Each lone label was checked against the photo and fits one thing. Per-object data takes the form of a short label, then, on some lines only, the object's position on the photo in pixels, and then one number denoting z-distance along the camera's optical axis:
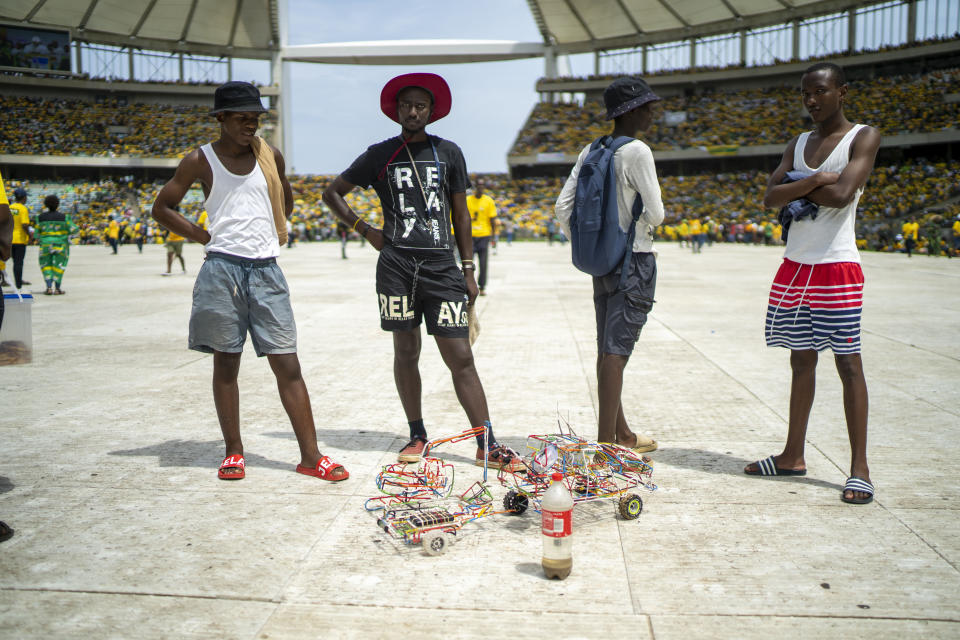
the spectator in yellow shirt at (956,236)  24.16
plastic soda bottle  2.59
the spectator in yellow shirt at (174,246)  16.45
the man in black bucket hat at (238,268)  3.63
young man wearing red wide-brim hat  3.87
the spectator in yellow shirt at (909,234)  25.44
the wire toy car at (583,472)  3.19
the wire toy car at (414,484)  3.31
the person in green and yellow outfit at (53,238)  12.22
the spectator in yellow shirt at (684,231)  34.34
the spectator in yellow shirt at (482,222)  11.79
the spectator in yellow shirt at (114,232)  27.58
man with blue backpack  3.64
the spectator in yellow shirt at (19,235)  12.29
